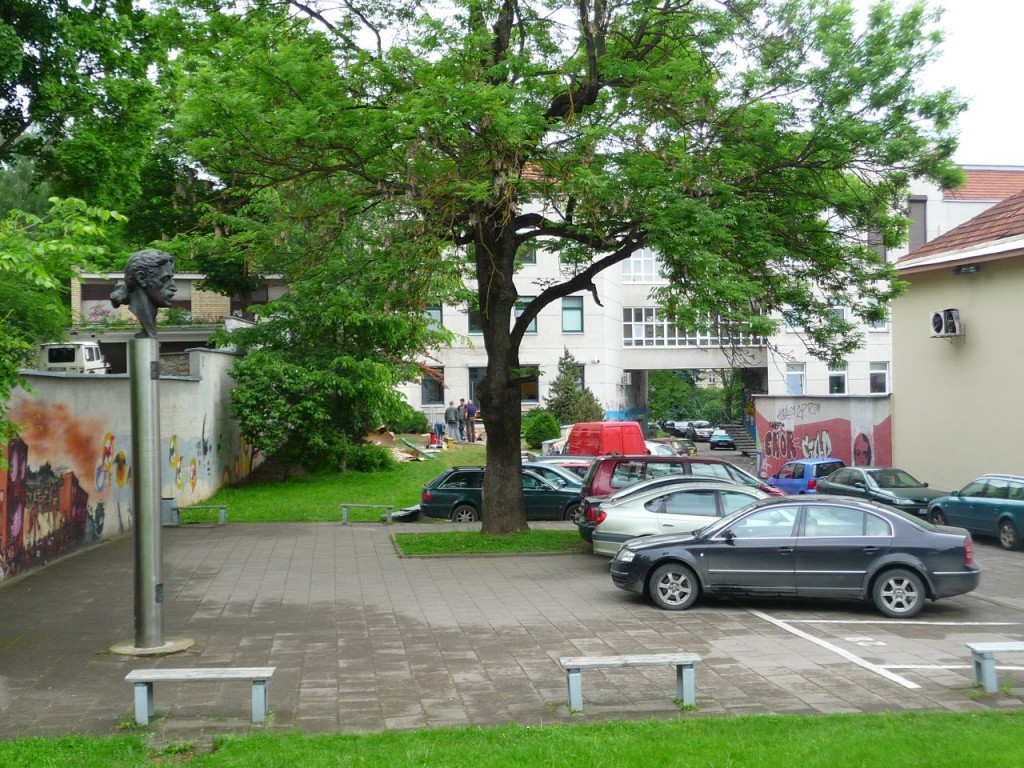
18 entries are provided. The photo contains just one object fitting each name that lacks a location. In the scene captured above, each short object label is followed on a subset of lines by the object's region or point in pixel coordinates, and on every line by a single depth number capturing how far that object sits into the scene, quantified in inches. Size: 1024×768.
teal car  812.6
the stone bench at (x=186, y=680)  323.6
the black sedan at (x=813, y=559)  513.3
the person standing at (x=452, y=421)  1849.2
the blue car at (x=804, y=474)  1143.6
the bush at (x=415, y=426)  1783.1
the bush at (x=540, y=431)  1768.0
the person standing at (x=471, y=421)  1868.8
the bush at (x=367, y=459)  1369.5
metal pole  434.9
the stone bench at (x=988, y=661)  352.8
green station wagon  991.0
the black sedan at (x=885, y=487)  937.5
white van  1263.5
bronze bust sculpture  455.8
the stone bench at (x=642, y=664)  334.3
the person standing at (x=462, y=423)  1887.3
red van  1253.7
